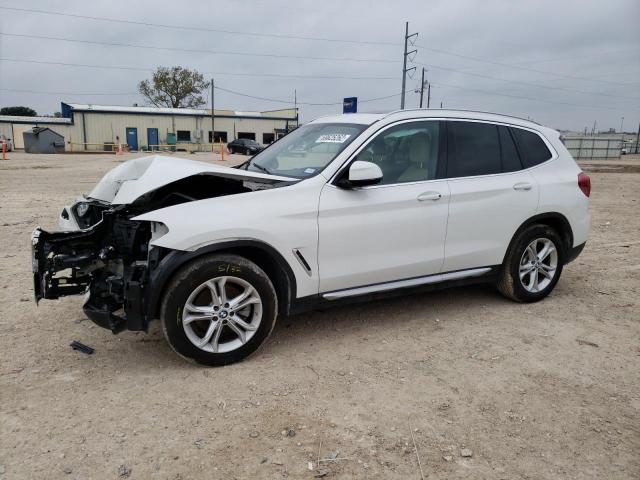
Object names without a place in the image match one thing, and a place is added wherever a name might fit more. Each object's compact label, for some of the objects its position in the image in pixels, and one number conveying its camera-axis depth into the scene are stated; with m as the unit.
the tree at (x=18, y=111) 81.79
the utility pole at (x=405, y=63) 38.72
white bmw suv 3.30
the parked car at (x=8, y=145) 40.06
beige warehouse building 47.94
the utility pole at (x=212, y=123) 51.34
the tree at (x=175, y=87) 67.69
